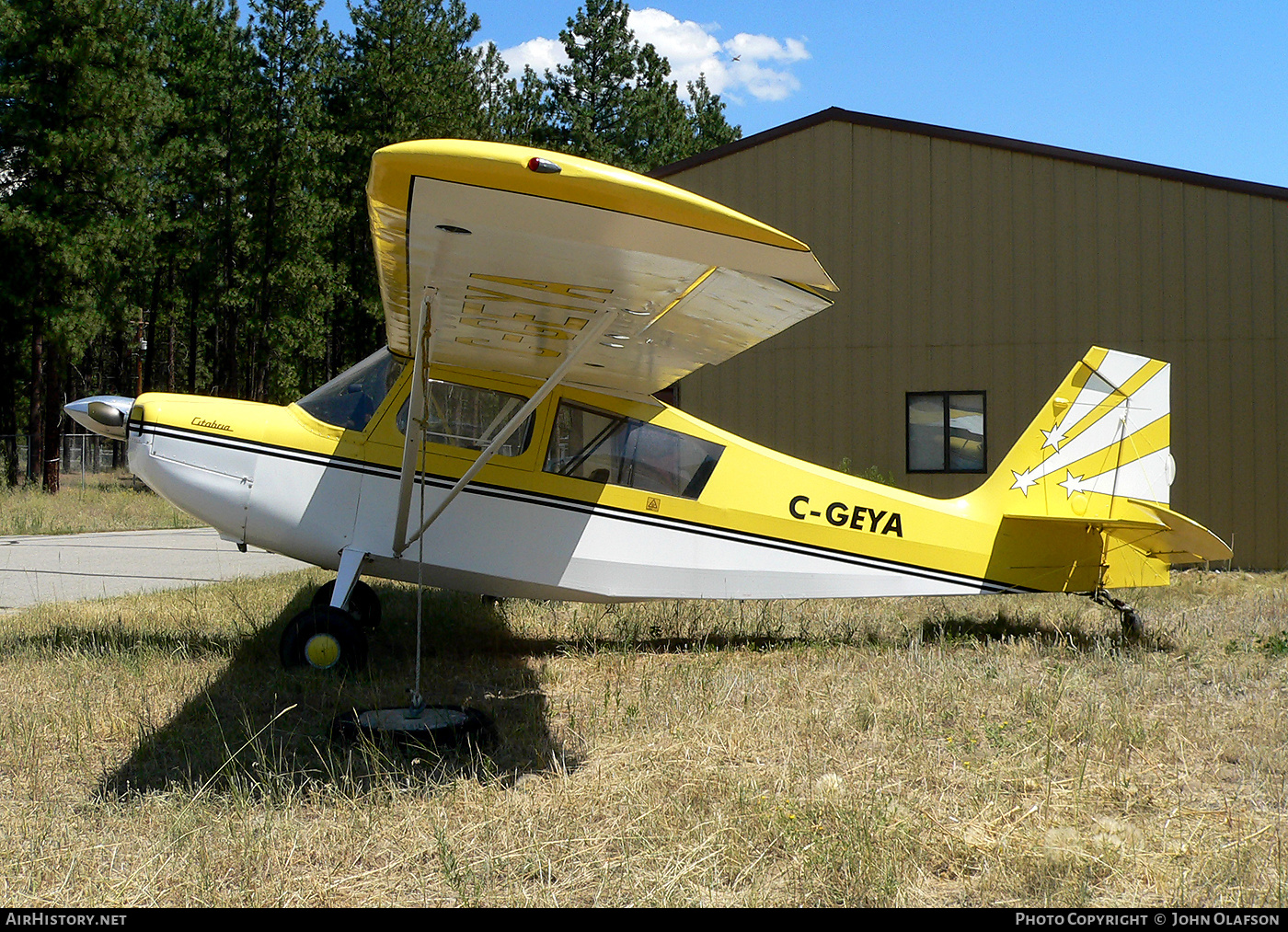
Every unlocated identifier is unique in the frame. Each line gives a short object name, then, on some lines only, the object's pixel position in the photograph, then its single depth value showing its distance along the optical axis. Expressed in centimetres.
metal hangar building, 1062
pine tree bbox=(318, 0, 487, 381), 2864
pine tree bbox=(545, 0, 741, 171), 3522
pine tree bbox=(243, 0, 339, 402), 2628
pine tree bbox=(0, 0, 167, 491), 2061
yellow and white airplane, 541
